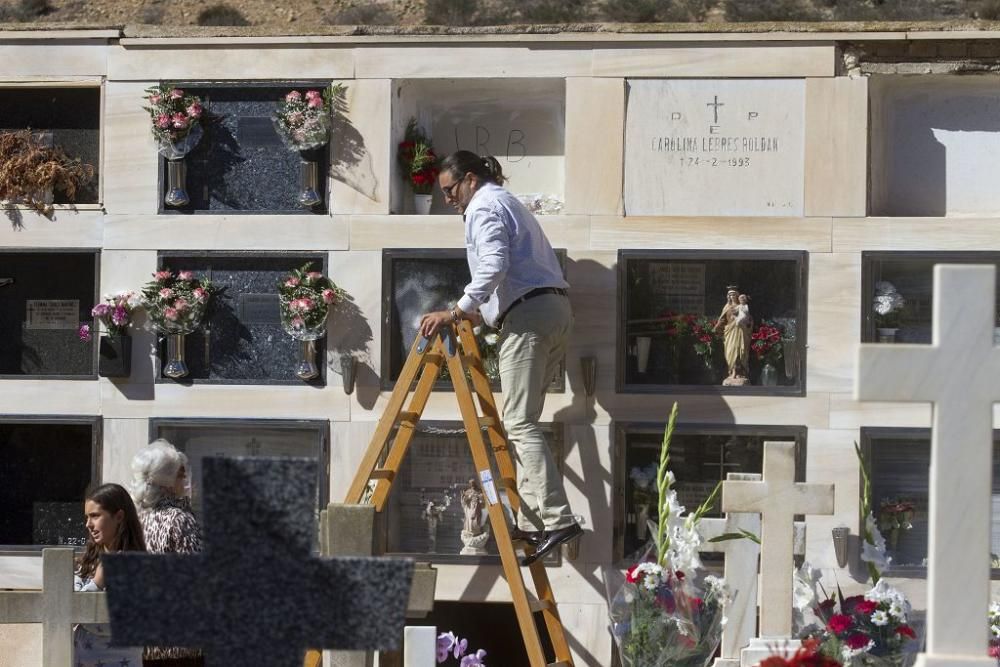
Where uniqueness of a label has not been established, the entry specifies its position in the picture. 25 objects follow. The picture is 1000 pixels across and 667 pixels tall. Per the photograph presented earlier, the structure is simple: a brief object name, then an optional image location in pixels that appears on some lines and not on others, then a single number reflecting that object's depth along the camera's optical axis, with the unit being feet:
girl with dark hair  33.47
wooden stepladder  44.65
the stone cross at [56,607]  30.68
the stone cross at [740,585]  38.88
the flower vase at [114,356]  49.83
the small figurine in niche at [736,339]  47.96
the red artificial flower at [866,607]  36.81
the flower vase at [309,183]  49.52
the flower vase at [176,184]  50.16
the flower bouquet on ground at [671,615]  39.99
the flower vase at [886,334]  47.80
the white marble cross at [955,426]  22.74
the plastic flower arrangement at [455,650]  45.70
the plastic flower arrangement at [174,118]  49.73
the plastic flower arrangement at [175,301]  49.29
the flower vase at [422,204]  50.65
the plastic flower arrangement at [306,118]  49.14
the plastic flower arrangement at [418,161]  50.21
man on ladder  44.78
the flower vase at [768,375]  48.16
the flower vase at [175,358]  49.62
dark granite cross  18.69
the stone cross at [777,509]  35.86
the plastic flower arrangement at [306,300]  48.49
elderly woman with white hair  35.81
